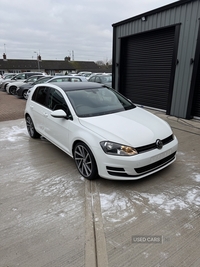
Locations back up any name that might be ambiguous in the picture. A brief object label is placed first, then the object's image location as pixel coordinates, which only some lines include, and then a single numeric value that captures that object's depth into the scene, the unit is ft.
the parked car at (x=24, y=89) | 40.14
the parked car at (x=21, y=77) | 57.48
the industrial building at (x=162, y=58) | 20.94
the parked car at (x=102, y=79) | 39.02
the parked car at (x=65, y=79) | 35.59
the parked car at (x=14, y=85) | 48.32
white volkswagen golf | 9.38
